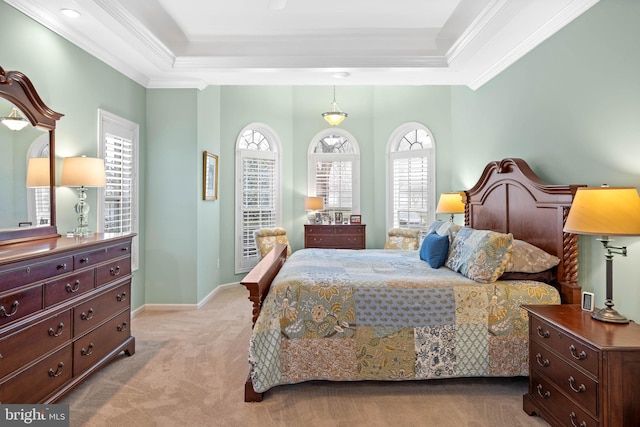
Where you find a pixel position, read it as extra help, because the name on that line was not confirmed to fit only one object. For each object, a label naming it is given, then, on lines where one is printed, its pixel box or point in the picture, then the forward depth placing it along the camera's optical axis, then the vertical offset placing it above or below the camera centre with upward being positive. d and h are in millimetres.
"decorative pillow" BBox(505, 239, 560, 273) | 2781 -399
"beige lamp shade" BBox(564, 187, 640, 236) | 1937 -17
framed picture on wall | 4879 +425
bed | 2602 -825
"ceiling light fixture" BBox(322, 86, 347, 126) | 5762 +1439
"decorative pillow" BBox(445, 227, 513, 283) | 2723 -369
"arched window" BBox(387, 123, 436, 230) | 6082 +533
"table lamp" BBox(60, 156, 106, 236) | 3055 +257
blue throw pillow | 3305 -387
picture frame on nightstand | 2244 -574
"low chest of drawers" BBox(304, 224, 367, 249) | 6176 -470
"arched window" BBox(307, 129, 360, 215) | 6660 +693
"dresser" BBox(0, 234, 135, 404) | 2021 -692
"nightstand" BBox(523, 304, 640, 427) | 1750 -838
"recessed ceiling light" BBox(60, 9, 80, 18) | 2896 +1555
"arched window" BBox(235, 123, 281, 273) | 6062 +352
